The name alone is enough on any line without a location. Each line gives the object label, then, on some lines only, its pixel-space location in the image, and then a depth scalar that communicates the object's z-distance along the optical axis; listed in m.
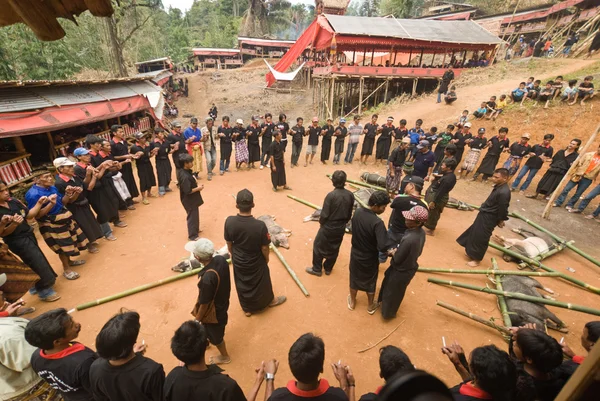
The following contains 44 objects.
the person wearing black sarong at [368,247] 3.53
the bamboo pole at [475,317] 3.48
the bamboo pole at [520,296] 3.57
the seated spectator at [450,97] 14.57
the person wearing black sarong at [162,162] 7.41
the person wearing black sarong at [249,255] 3.37
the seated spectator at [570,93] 10.53
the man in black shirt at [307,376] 1.72
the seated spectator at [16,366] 2.19
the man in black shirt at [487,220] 4.62
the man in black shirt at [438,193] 5.51
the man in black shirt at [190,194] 5.05
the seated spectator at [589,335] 2.20
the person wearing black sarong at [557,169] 7.48
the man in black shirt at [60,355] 1.93
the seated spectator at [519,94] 11.86
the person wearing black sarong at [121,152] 6.50
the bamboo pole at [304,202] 7.30
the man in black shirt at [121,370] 1.83
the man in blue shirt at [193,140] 8.23
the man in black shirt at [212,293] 2.77
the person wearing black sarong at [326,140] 10.31
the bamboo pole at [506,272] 4.45
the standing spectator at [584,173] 7.03
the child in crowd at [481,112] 11.88
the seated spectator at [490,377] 1.71
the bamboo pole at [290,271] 4.43
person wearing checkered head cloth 3.33
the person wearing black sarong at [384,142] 10.32
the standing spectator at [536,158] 8.13
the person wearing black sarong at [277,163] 7.91
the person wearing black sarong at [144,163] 7.00
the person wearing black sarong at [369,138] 10.45
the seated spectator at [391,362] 1.90
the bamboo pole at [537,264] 4.16
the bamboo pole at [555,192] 6.17
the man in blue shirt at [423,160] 7.16
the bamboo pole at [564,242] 5.15
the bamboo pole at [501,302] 3.80
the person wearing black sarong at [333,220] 4.35
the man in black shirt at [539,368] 1.93
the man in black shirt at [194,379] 1.81
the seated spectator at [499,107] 11.72
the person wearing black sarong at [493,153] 8.83
